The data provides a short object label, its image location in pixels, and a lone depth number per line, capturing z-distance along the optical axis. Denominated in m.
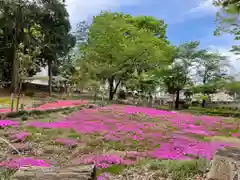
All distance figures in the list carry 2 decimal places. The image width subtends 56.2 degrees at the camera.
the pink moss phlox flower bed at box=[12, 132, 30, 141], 5.48
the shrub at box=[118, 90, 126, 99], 28.65
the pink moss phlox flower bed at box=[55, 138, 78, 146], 5.24
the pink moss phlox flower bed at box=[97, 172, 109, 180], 3.15
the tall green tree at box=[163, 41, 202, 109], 24.81
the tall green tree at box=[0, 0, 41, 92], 19.71
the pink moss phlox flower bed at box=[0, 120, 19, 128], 7.05
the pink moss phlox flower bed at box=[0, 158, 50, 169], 3.52
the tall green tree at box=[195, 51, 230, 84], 25.39
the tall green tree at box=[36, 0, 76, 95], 22.77
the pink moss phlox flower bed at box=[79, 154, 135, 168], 3.86
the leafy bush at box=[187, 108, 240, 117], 18.86
